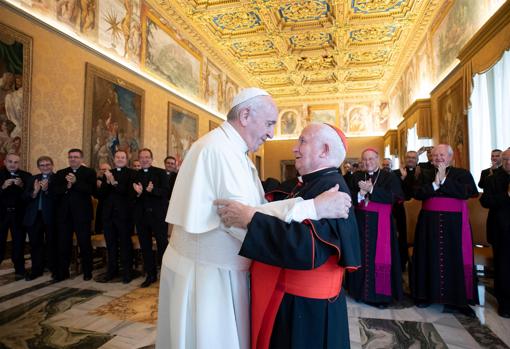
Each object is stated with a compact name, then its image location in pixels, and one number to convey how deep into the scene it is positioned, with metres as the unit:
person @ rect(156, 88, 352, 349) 1.54
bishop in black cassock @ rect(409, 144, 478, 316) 3.93
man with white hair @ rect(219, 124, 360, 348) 1.35
